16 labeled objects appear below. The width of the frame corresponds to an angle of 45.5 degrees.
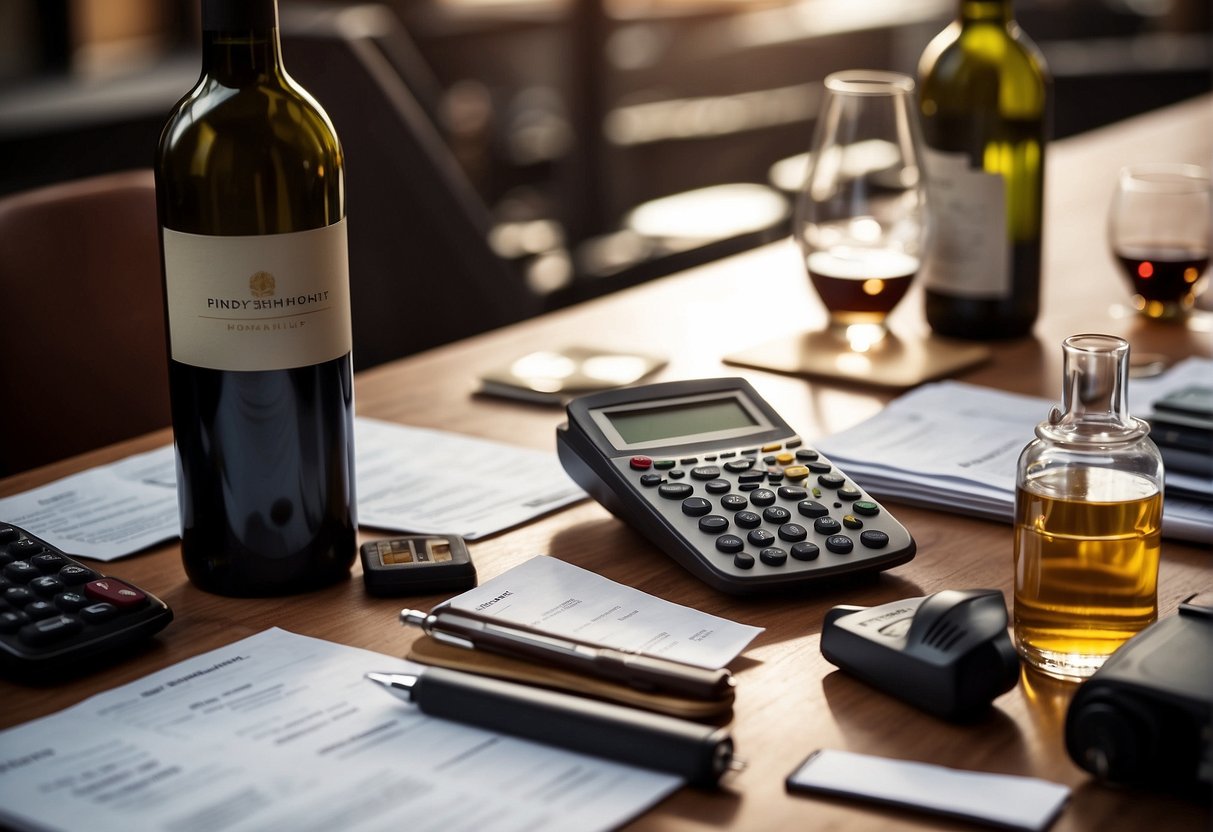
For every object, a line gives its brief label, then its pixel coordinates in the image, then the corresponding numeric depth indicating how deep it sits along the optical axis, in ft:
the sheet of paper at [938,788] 1.95
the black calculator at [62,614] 2.36
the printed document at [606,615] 2.45
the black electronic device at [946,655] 2.21
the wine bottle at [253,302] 2.51
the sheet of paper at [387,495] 3.06
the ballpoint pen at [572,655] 2.22
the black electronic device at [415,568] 2.71
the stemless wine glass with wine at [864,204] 4.24
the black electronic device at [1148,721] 1.96
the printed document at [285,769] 1.96
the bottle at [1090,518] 2.31
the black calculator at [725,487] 2.70
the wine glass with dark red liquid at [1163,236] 4.71
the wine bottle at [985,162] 4.31
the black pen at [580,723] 2.04
